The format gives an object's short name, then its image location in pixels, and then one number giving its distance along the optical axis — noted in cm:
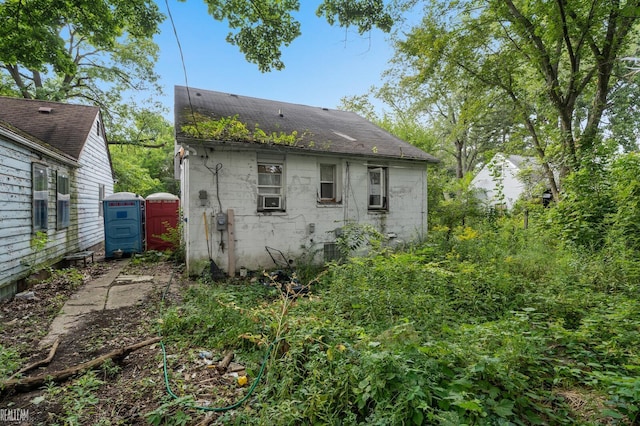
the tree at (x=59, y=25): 571
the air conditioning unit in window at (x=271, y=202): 767
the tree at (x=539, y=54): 720
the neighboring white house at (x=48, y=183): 531
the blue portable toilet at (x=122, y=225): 898
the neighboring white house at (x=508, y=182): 1052
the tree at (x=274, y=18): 672
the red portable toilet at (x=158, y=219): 986
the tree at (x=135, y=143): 1695
